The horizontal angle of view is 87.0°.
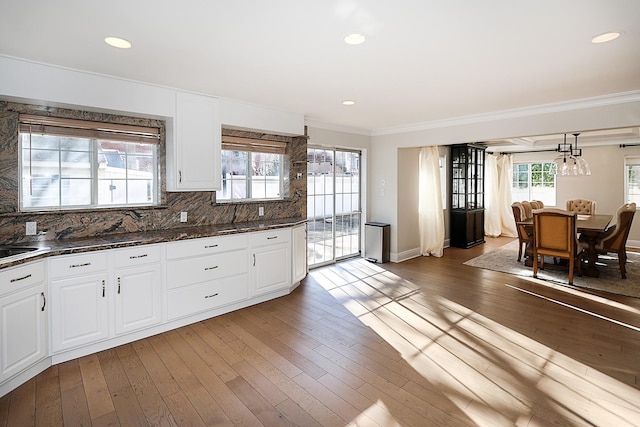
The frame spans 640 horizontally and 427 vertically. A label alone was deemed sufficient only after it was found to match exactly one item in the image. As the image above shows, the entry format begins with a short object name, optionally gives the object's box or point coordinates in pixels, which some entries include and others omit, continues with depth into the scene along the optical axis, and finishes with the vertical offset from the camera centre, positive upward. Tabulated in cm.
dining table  509 -47
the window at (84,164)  304 +43
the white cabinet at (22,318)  225 -78
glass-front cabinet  745 +28
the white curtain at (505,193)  928 +40
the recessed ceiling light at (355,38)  229 +117
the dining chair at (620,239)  498 -49
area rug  469 -104
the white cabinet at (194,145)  363 +69
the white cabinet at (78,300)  264 -75
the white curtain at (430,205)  661 +5
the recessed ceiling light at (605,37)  228 +117
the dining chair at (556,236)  475 -42
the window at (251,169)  443 +54
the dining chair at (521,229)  589 -38
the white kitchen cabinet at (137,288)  294 -72
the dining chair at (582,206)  729 +3
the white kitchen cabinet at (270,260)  396 -65
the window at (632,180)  753 +61
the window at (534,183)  891 +67
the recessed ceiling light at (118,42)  235 +118
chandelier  625 +77
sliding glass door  561 +6
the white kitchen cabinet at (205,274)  330 -69
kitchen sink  243 -32
